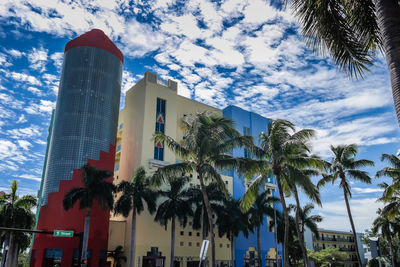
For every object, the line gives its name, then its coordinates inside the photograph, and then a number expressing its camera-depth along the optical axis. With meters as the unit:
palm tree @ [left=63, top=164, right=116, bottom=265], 36.44
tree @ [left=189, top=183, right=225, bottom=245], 45.59
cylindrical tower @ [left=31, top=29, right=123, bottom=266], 41.91
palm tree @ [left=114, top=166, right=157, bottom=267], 40.88
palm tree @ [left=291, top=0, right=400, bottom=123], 8.69
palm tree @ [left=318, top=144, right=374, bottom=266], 36.09
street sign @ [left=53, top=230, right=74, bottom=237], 31.39
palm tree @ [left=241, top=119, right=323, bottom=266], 24.94
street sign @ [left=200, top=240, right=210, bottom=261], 14.41
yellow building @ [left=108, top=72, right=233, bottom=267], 48.41
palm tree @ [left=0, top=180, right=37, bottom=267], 37.50
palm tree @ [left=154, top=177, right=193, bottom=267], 43.45
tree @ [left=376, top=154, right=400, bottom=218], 34.76
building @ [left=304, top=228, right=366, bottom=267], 89.94
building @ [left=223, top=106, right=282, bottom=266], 58.28
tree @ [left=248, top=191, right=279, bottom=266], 50.25
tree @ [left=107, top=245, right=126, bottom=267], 46.40
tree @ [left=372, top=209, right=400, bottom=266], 59.57
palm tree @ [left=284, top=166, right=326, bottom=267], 24.66
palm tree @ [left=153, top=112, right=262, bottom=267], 27.89
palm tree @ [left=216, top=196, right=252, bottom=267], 46.47
